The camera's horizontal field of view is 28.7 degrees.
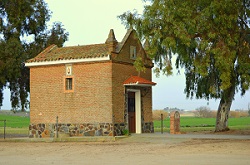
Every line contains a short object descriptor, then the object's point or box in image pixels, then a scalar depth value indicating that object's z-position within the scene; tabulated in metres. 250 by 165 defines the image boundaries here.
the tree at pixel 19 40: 34.19
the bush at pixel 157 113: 78.91
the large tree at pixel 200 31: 23.44
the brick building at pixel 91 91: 28.23
